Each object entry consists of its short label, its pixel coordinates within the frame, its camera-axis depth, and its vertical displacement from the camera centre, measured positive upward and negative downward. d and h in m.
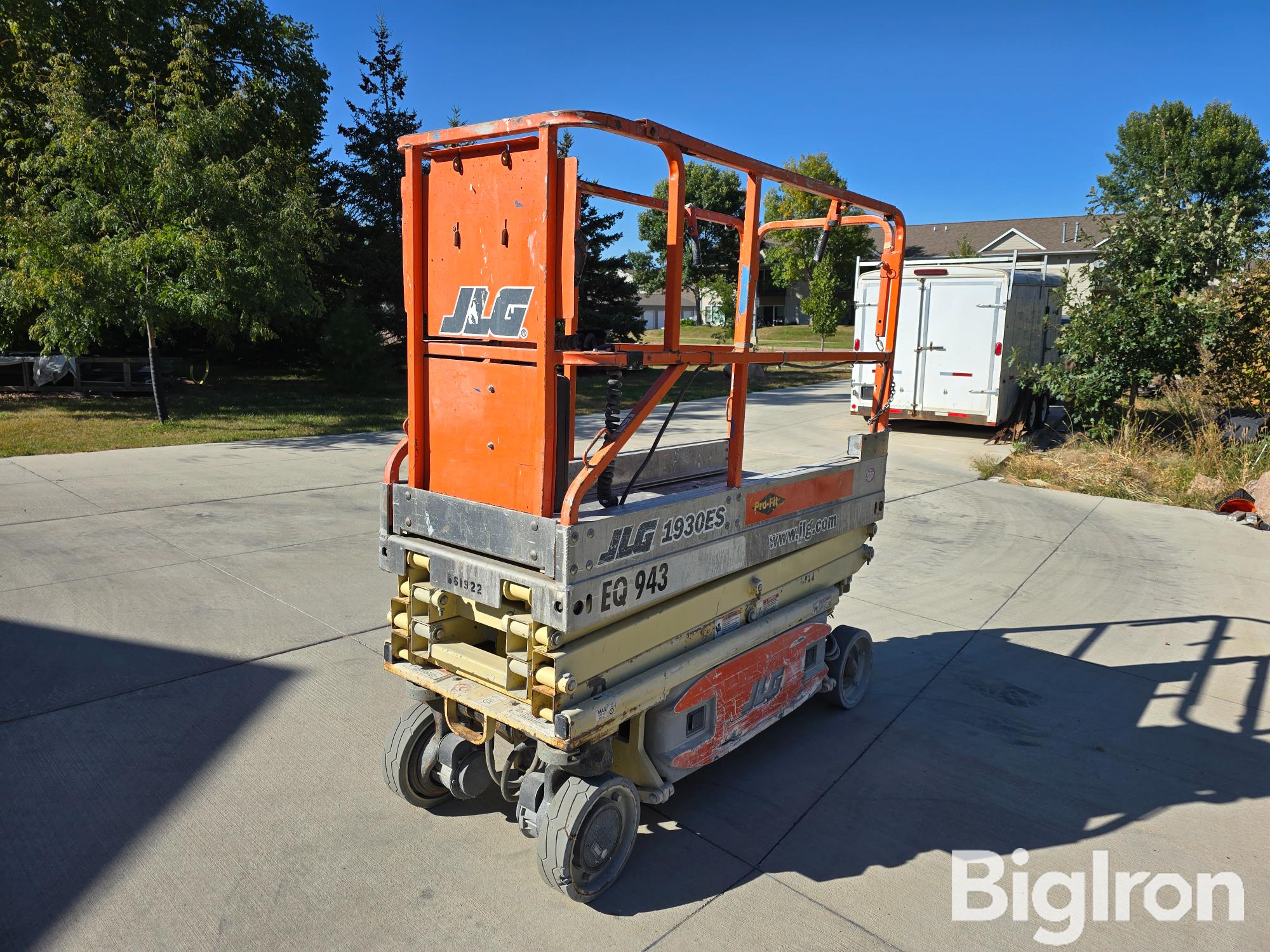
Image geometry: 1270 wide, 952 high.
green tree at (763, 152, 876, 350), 32.00 +3.29
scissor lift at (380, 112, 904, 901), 3.02 -0.83
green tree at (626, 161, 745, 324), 32.78 +3.85
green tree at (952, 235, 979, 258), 44.57 +4.62
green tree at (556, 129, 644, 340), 25.00 +1.07
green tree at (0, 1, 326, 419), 13.52 +1.50
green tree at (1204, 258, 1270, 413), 11.85 +0.10
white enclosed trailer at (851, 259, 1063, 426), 14.09 -0.05
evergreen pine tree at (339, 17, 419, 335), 22.98 +3.11
